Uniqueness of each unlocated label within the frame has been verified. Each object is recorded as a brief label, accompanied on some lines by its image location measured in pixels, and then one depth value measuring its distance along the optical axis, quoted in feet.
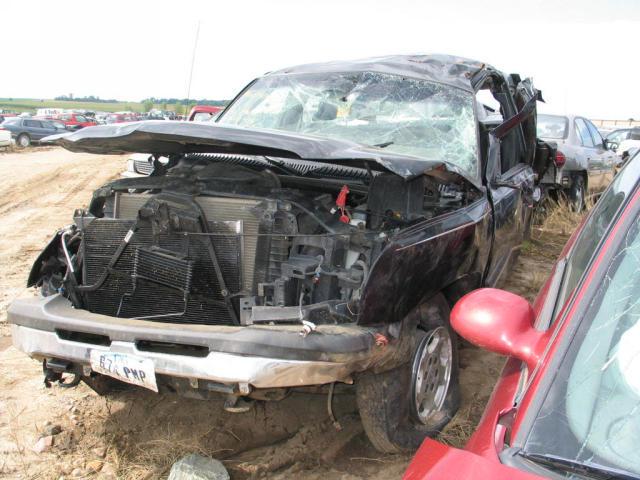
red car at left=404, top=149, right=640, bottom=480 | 3.84
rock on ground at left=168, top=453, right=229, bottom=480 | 8.43
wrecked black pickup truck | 7.84
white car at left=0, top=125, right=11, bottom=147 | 70.03
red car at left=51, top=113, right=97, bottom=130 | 102.03
